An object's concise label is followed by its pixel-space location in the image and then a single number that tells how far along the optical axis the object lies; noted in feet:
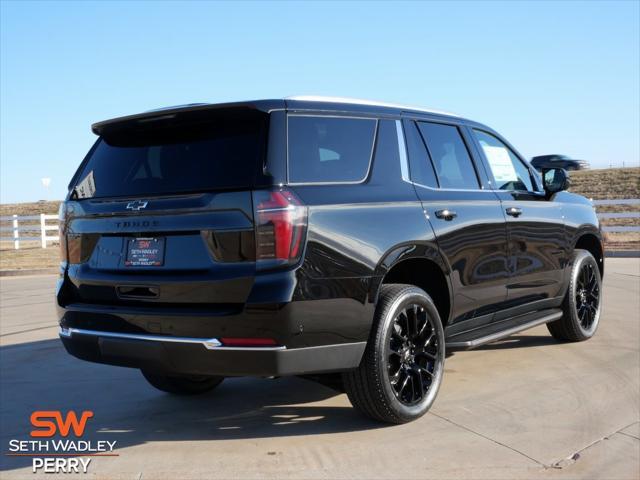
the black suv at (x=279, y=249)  12.43
